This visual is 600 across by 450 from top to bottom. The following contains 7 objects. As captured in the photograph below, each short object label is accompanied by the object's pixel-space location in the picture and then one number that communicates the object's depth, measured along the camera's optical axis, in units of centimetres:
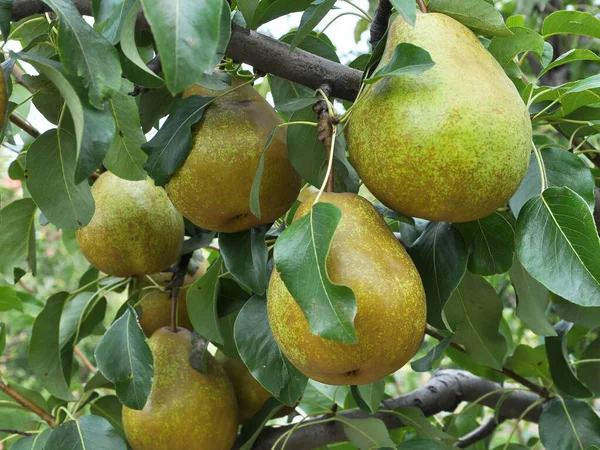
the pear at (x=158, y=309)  129
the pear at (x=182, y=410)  106
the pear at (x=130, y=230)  117
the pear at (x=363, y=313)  69
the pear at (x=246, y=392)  121
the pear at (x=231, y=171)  88
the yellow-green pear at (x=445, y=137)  70
